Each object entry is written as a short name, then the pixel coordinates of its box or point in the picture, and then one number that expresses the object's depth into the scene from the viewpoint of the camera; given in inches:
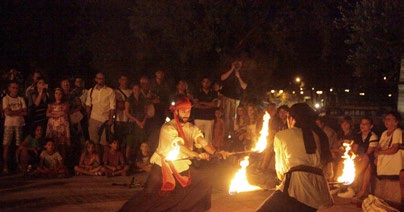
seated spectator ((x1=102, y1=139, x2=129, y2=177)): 379.9
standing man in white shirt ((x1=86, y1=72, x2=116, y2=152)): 400.2
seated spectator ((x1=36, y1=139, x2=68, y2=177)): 368.5
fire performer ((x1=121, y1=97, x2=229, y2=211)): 233.6
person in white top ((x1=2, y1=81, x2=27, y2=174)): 376.2
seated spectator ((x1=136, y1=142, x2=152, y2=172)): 399.9
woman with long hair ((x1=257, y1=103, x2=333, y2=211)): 192.4
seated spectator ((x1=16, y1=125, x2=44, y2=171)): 374.6
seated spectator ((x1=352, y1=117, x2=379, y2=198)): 332.2
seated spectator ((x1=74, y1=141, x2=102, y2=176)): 379.2
